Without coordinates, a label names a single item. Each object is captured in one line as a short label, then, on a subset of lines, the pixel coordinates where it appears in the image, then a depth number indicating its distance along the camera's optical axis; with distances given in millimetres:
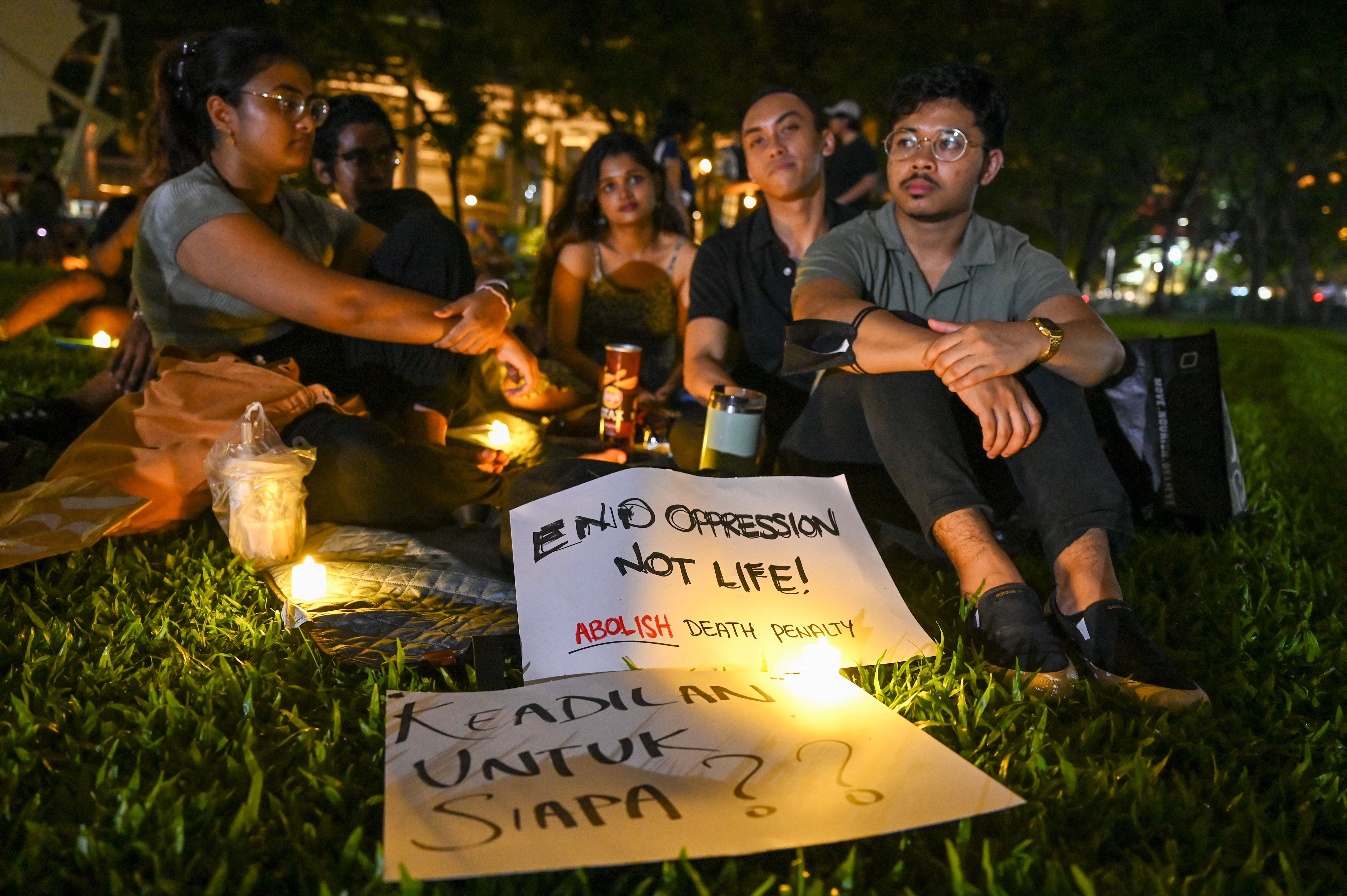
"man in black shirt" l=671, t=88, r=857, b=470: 3799
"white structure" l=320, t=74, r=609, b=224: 22719
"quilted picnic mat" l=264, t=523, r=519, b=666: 2230
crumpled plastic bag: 2617
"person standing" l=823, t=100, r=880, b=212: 8344
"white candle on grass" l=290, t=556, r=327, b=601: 2434
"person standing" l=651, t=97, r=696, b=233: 8055
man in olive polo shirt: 2279
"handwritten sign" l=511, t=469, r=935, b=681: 2115
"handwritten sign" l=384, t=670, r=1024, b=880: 1439
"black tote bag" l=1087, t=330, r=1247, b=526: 3131
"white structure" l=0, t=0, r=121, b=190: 16953
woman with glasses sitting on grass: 2910
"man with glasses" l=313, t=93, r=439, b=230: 4867
